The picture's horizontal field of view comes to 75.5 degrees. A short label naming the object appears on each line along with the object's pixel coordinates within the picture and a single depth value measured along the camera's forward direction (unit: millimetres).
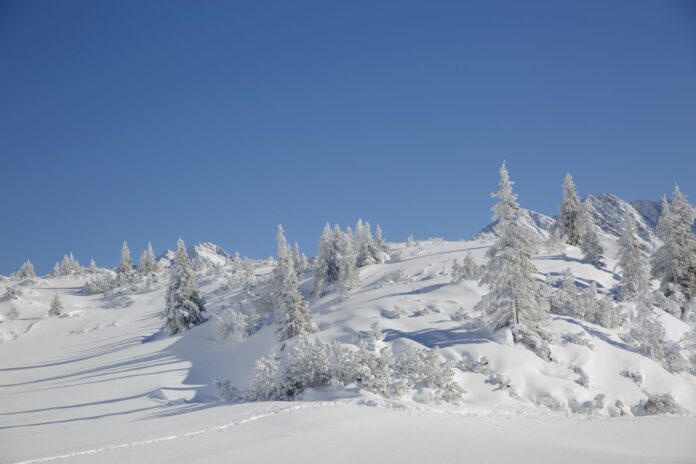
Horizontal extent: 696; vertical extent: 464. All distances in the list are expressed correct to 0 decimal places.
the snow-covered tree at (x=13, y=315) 54688
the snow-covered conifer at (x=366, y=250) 58438
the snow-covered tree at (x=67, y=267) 96312
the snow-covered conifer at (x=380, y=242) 69875
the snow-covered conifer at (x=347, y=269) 45469
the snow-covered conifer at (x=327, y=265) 48812
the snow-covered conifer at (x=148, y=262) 88375
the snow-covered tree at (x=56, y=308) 57819
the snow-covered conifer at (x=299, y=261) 62875
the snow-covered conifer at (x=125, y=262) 88188
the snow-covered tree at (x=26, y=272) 88938
